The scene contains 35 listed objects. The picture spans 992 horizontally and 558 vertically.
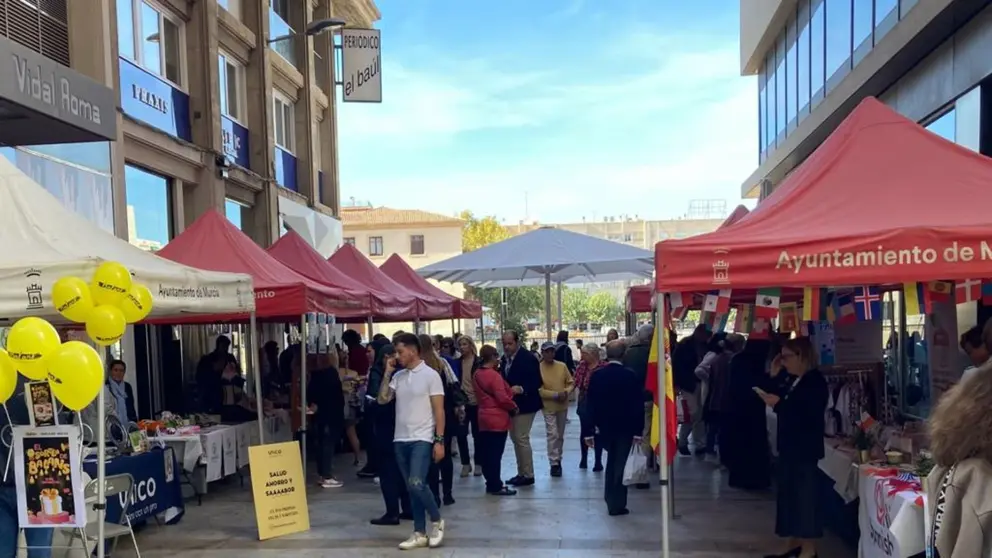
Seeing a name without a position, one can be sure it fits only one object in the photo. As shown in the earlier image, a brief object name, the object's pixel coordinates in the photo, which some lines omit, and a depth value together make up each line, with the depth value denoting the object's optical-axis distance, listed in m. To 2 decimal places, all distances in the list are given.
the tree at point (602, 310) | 67.12
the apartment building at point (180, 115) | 9.43
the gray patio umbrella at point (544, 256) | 11.29
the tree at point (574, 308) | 65.56
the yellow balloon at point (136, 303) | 5.00
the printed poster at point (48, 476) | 5.02
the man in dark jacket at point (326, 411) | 9.24
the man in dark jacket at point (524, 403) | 8.92
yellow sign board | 6.92
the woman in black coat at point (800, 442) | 5.54
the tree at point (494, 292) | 45.34
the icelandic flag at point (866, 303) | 5.96
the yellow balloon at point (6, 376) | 4.59
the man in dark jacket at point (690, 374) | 10.12
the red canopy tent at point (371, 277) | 13.37
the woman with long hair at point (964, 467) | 2.38
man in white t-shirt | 6.25
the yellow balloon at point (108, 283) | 4.83
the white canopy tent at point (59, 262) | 4.87
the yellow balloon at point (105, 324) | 4.77
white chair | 5.54
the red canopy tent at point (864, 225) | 4.51
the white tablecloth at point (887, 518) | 4.25
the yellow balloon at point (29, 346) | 4.46
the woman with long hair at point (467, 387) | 9.00
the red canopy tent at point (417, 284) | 15.41
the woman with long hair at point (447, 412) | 7.07
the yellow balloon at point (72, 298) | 4.70
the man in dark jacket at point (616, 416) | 7.33
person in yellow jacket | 9.42
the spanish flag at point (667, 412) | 5.31
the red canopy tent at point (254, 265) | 8.00
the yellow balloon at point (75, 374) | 4.50
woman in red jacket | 8.23
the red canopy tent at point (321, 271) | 10.89
